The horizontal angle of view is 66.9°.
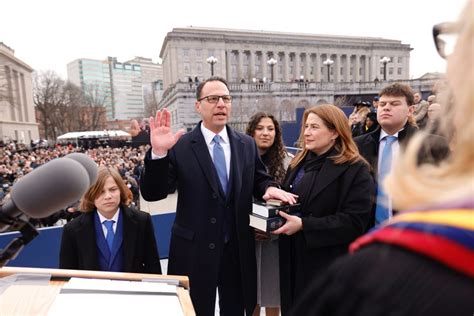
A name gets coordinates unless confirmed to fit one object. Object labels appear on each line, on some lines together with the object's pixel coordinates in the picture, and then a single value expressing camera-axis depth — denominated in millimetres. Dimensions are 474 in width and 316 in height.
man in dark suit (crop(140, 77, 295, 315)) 2541
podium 1009
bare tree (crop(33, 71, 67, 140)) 59469
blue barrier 4816
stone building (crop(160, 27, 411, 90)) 69812
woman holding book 2484
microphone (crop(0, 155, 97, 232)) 832
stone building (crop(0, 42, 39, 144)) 51469
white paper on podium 986
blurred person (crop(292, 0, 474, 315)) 471
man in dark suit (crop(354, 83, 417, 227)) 3414
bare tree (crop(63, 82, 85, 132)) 60406
